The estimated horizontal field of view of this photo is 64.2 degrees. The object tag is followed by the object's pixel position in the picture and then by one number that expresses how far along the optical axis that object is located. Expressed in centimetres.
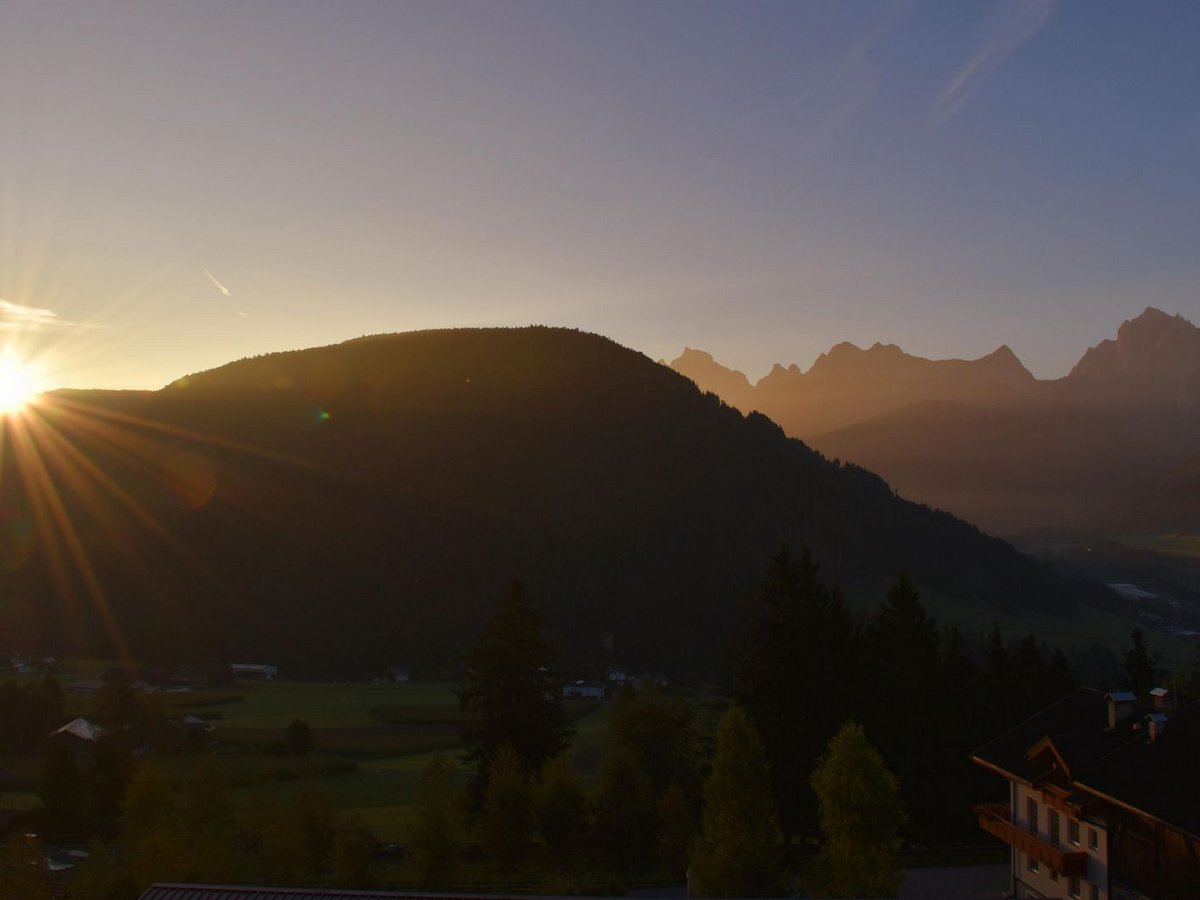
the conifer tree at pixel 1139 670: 5788
